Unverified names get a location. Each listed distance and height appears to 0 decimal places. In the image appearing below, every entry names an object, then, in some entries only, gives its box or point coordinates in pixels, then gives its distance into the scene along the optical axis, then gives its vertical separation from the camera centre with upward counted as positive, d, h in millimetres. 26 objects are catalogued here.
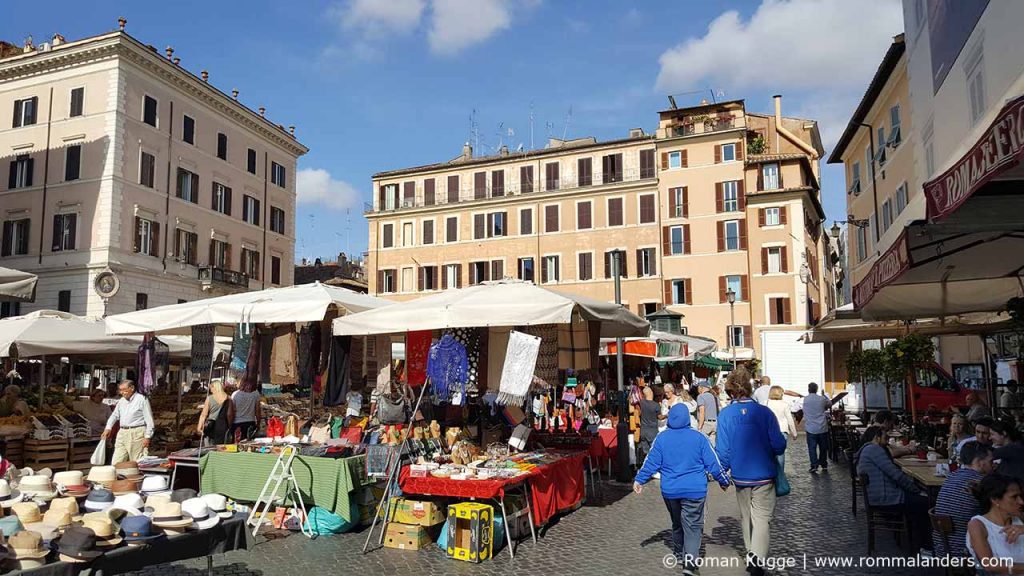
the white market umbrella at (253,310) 9039 +802
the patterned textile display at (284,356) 10484 +198
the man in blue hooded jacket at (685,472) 6012 -908
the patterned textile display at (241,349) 10234 +299
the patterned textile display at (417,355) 9320 +177
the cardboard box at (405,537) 7207 -1740
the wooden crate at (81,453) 11094 -1307
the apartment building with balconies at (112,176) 29391 +8676
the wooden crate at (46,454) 10523 -1259
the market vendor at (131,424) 9188 -706
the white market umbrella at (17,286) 8711 +1071
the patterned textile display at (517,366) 7699 +17
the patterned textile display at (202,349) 10820 +321
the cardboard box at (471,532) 6785 -1607
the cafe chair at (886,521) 6680 -1498
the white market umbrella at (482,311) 7621 +644
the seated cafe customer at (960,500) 5090 -997
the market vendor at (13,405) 11273 -546
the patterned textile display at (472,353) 8898 +190
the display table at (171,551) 4117 -1185
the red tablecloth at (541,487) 6930 -1264
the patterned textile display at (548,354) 9078 +176
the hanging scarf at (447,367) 8391 +13
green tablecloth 7645 -1221
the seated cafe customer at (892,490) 6633 -1193
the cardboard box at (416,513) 7293 -1511
